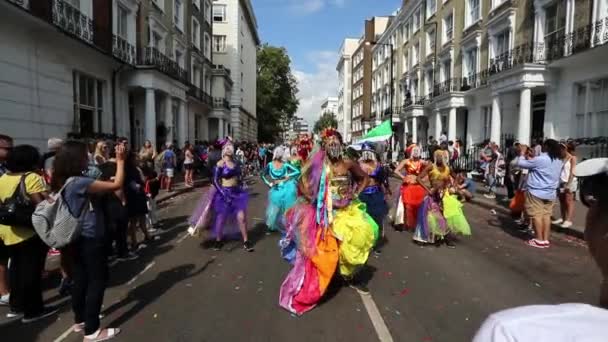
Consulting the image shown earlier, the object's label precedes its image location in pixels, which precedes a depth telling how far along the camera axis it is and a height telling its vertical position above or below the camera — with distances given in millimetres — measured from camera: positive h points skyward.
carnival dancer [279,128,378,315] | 4613 -950
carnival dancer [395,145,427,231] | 8211 -759
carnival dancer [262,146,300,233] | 8062 -878
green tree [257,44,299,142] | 64875 +8297
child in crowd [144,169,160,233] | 8309 -1031
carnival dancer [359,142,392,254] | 7598 -860
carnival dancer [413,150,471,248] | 7555 -1178
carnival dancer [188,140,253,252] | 7328 -1083
